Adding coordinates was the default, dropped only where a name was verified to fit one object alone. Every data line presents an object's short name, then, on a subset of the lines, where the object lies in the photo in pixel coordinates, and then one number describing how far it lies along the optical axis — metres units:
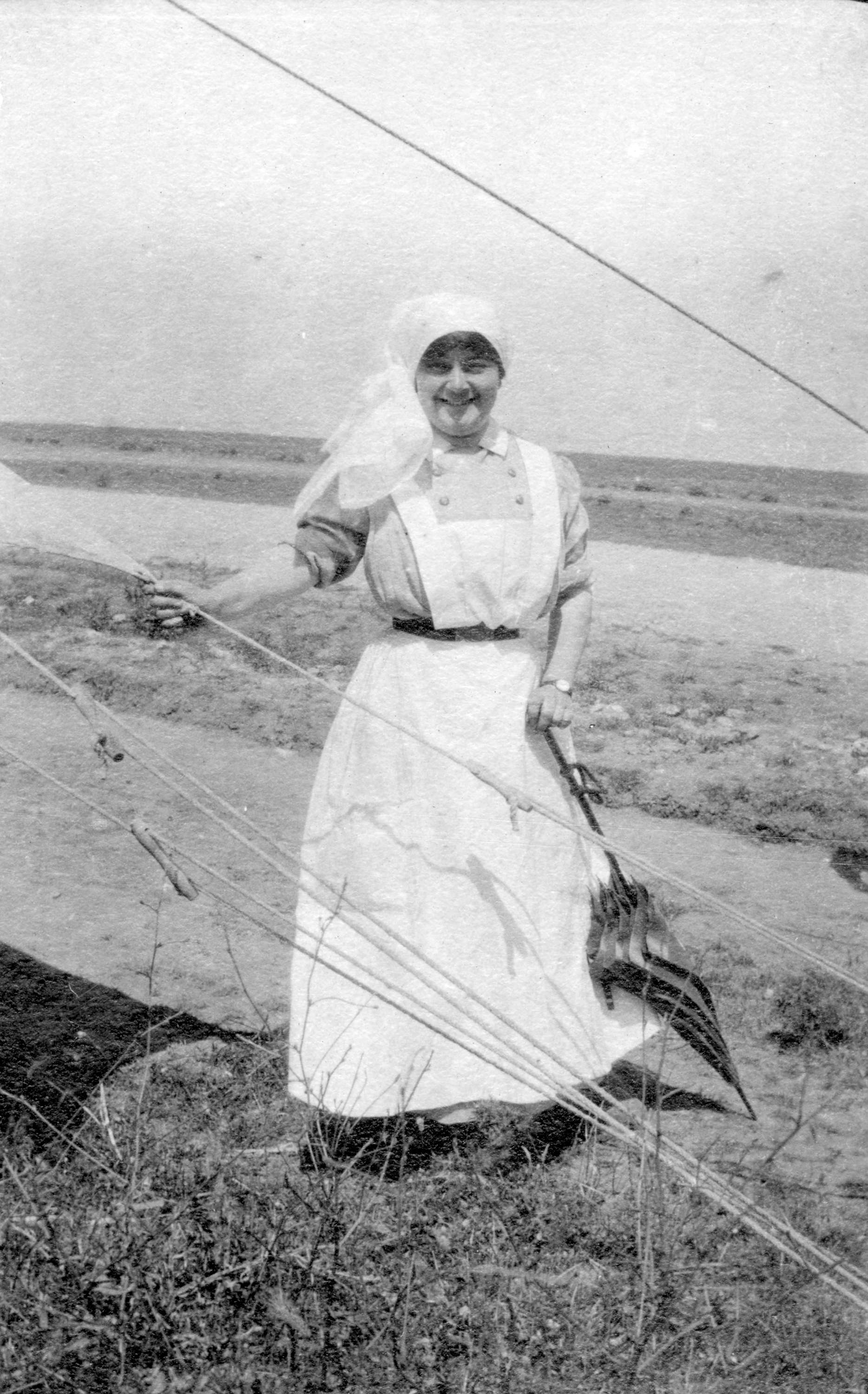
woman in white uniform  2.51
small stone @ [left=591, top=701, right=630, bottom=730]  3.67
